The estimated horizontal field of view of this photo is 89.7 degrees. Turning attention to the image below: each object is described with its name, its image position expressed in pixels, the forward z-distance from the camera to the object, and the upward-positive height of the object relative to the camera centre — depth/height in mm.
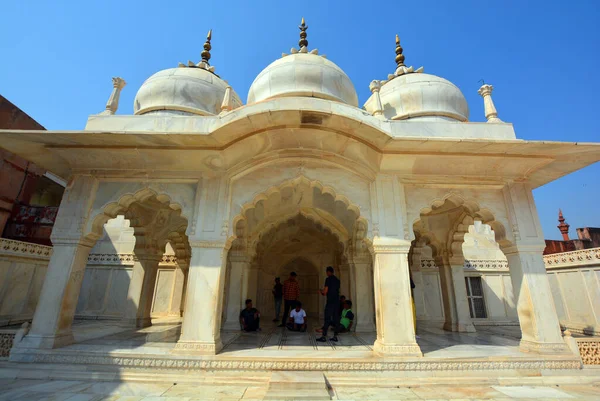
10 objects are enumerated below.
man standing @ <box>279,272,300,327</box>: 8901 +122
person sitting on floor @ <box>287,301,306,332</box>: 8203 -556
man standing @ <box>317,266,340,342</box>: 6797 +85
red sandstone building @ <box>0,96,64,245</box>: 11211 +3479
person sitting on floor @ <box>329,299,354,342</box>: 8070 -481
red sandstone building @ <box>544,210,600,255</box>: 13758 +2669
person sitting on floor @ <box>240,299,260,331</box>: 8195 -537
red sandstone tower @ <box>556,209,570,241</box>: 20781 +4970
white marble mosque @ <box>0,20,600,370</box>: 5340 +2160
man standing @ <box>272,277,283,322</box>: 9742 +99
